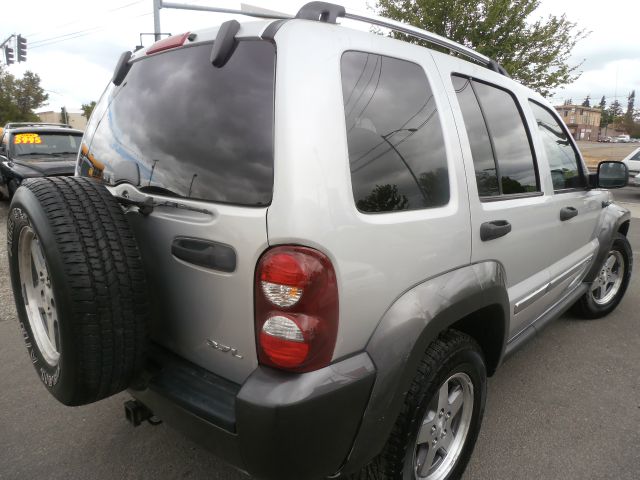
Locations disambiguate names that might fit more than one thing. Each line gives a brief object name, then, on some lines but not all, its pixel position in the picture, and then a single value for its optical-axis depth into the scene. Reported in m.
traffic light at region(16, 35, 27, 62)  22.00
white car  13.14
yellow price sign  8.48
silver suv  1.38
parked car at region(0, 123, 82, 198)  8.02
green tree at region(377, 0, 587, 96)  11.71
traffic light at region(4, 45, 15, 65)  23.09
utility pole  12.09
